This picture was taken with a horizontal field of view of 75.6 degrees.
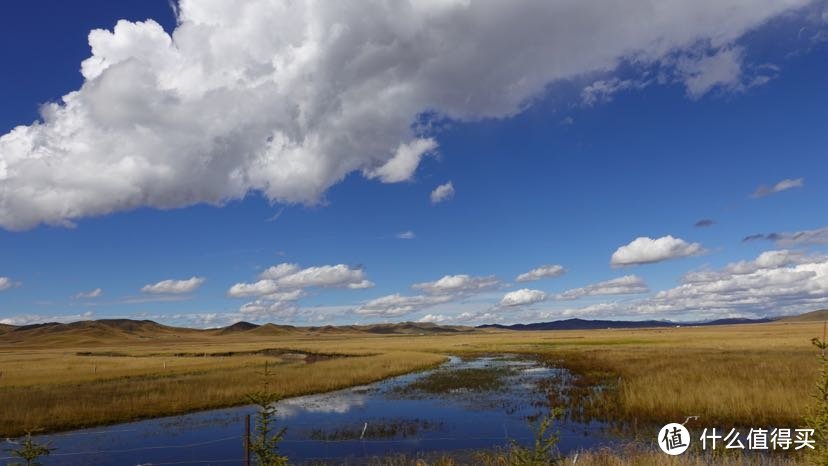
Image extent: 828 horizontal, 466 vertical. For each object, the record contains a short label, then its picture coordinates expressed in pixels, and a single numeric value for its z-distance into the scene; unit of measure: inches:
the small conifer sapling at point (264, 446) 355.9
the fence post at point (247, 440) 513.8
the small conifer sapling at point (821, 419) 320.8
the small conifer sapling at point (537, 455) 373.0
